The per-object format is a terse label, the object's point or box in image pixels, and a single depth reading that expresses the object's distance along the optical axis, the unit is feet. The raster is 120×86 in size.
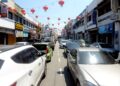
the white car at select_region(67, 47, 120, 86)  7.34
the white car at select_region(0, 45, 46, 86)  5.88
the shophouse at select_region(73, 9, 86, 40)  67.42
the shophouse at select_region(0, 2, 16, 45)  36.09
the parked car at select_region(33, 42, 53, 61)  20.95
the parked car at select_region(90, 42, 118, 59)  21.36
